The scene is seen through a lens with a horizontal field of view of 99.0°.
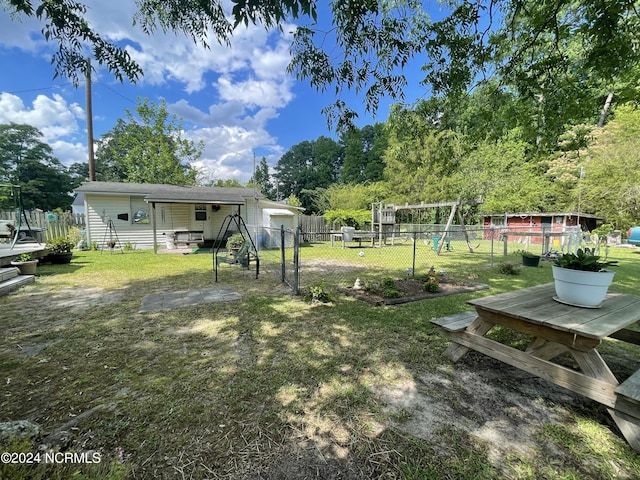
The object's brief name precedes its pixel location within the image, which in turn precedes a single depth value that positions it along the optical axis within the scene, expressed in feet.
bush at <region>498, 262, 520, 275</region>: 23.43
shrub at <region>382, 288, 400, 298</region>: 15.85
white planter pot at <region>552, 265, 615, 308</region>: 6.59
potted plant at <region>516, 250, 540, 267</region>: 27.17
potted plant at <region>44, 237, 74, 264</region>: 25.46
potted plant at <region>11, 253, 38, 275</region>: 19.42
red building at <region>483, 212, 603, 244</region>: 54.98
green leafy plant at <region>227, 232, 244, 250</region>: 32.78
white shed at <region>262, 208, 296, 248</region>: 41.16
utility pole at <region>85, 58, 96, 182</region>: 44.29
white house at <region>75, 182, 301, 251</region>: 38.42
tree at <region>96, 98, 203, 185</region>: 69.41
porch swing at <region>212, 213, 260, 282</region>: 21.04
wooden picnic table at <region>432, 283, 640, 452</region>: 5.53
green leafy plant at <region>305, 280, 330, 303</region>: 15.12
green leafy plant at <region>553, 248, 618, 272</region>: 6.65
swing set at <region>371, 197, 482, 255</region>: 35.81
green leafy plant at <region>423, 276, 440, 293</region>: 17.20
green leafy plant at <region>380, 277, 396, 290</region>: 17.30
